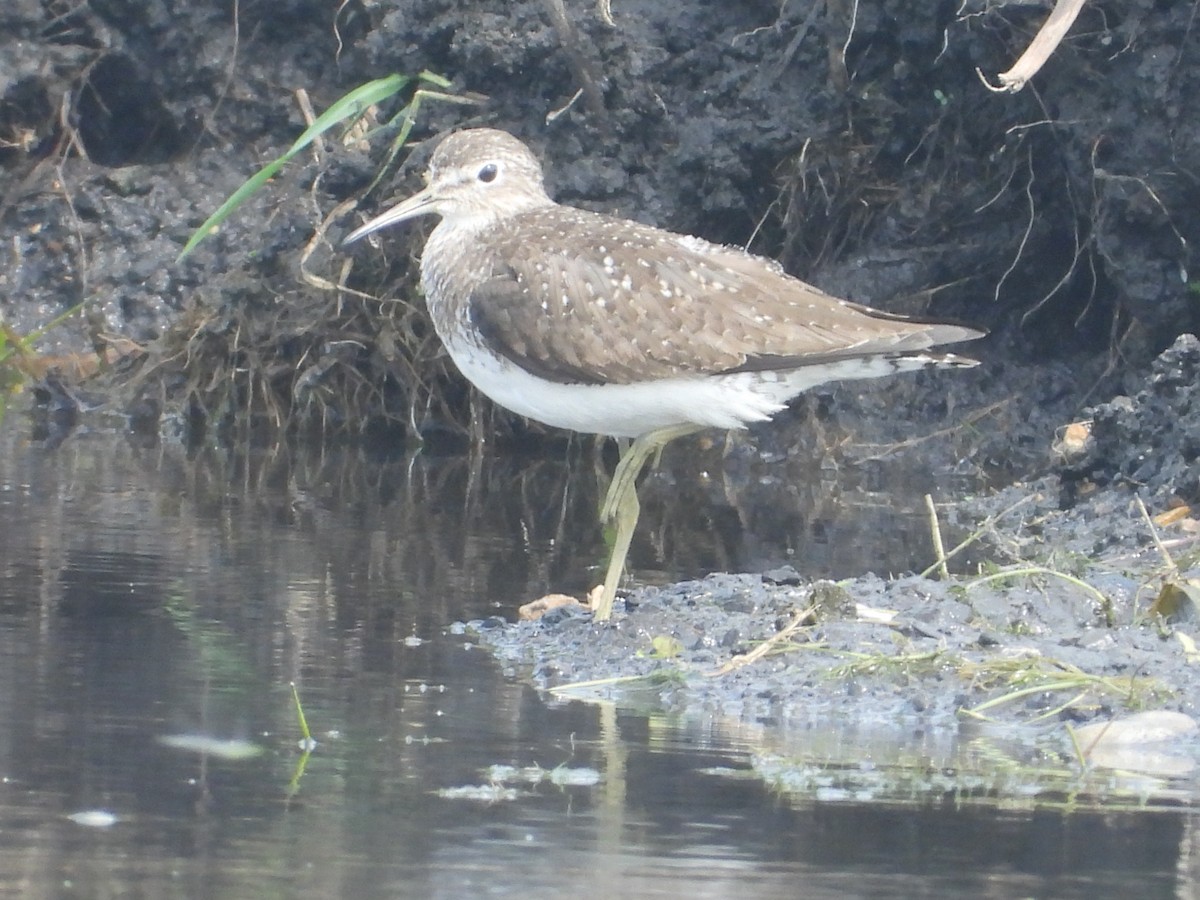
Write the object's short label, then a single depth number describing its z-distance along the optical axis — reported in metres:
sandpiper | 11.81
